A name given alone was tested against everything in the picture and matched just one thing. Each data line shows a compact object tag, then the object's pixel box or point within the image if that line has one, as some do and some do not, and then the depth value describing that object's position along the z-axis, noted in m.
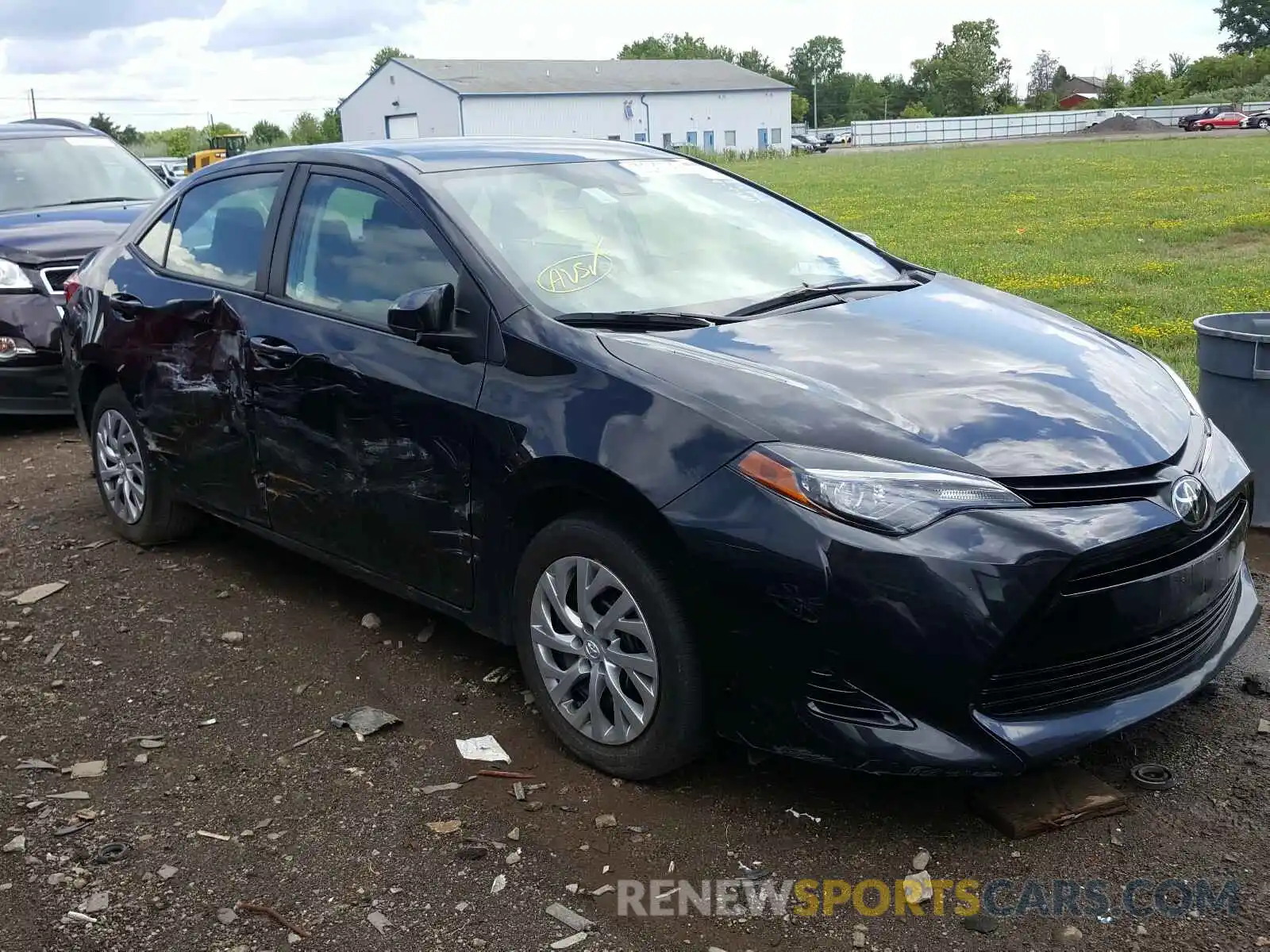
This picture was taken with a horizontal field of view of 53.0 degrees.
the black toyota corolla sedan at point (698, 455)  3.08
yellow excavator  54.48
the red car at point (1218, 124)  66.75
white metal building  75.81
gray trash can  5.21
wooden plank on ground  3.30
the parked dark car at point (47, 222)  8.35
